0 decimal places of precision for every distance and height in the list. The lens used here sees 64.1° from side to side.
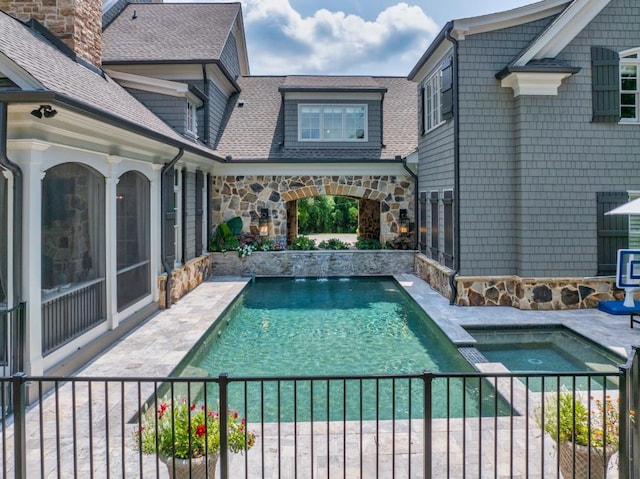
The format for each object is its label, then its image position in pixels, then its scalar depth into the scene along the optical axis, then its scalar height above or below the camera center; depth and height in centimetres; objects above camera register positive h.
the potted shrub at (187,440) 350 -145
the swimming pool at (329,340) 716 -181
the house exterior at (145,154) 578 +151
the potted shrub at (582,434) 353 -144
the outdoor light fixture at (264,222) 1598 +37
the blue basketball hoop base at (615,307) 952 -143
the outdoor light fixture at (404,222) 1609 +35
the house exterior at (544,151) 1010 +163
